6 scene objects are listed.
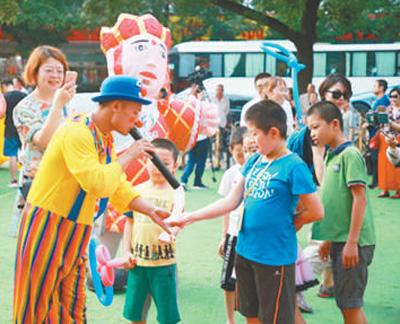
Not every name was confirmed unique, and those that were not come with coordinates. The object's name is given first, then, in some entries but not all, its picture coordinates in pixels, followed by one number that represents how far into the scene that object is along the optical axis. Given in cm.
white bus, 2380
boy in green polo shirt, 361
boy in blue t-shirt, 321
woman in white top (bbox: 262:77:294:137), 536
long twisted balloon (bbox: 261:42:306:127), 465
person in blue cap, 293
